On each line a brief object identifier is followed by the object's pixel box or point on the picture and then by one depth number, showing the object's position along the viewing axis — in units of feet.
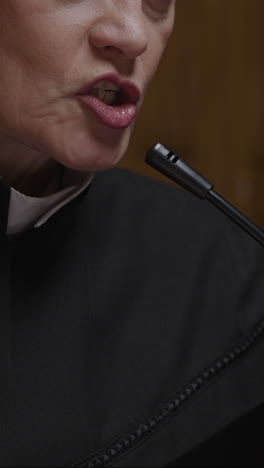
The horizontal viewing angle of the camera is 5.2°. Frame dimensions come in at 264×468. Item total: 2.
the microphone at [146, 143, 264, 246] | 6.13
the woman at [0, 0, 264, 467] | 6.24
